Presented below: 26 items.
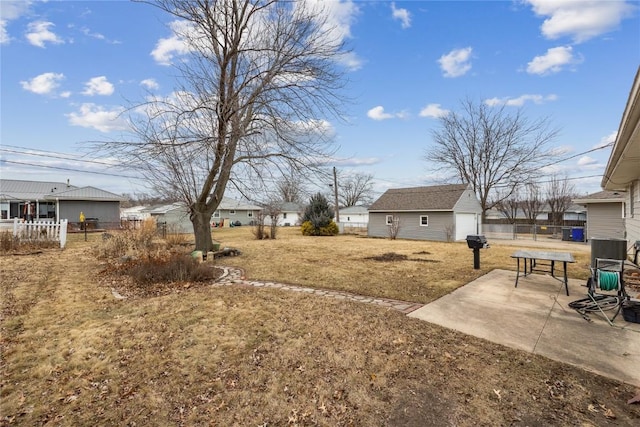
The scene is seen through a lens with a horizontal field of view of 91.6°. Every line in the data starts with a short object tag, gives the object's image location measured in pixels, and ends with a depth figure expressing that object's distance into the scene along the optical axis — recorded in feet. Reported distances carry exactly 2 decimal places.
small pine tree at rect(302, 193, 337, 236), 77.20
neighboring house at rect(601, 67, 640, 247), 12.05
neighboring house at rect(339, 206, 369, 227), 151.74
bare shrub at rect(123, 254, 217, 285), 20.53
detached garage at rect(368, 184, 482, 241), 65.36
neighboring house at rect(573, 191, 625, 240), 55.31
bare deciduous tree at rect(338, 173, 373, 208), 168.02
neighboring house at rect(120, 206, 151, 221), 151.57
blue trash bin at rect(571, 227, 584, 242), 66.87
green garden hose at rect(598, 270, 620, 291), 15.06
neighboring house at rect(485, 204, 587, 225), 116.53
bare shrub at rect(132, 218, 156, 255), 29.81
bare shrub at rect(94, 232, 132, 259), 30.14
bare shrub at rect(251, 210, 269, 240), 61.05
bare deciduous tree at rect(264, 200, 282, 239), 35.20
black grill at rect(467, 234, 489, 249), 27.30
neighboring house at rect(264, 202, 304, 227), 145.07
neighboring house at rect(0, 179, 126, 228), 77.15
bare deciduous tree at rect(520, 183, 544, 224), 108.22
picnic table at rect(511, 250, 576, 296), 18.98
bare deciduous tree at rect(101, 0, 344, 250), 27.99
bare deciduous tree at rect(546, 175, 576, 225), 110.22
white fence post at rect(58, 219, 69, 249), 37.42
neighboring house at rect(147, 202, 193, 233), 84.50
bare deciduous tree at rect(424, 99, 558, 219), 79.16
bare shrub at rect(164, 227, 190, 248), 39.47
